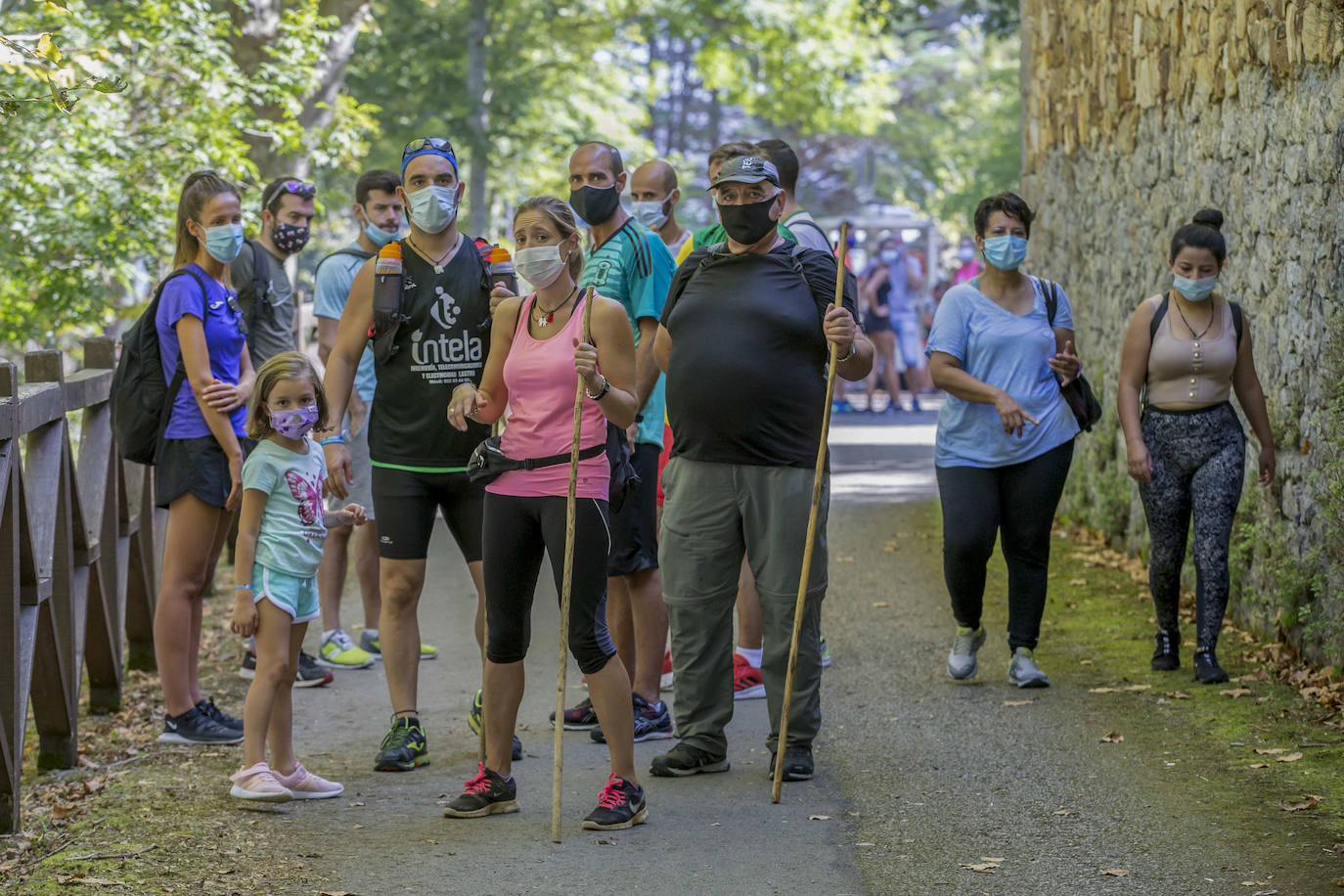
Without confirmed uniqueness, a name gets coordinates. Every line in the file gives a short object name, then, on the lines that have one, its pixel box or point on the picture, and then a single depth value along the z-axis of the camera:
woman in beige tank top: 14.43
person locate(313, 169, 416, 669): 15.32
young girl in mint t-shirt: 11.31
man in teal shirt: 12.87
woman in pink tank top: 10.73
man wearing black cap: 11.69
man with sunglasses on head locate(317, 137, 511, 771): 12.10
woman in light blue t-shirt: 14.32
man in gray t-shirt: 15.88
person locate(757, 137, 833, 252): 13.95
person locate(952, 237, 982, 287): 46.72
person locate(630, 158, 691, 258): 14.74
